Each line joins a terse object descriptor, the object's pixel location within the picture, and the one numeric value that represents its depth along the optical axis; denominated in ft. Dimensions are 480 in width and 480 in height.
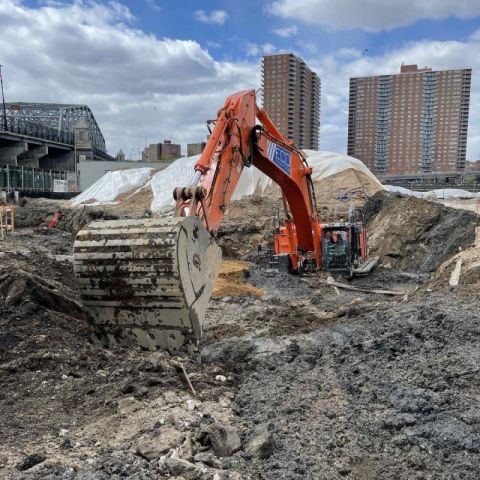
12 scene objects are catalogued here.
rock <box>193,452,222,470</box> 11.18
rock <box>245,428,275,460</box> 11.65
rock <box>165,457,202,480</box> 10.54
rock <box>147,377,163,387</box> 15.17
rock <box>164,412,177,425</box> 12.82
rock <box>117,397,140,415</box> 13.75
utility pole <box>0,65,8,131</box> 150.66
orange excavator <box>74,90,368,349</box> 16.56
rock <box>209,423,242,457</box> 11.68
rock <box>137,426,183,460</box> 11.34
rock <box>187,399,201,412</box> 13.88
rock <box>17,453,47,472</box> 11.14
